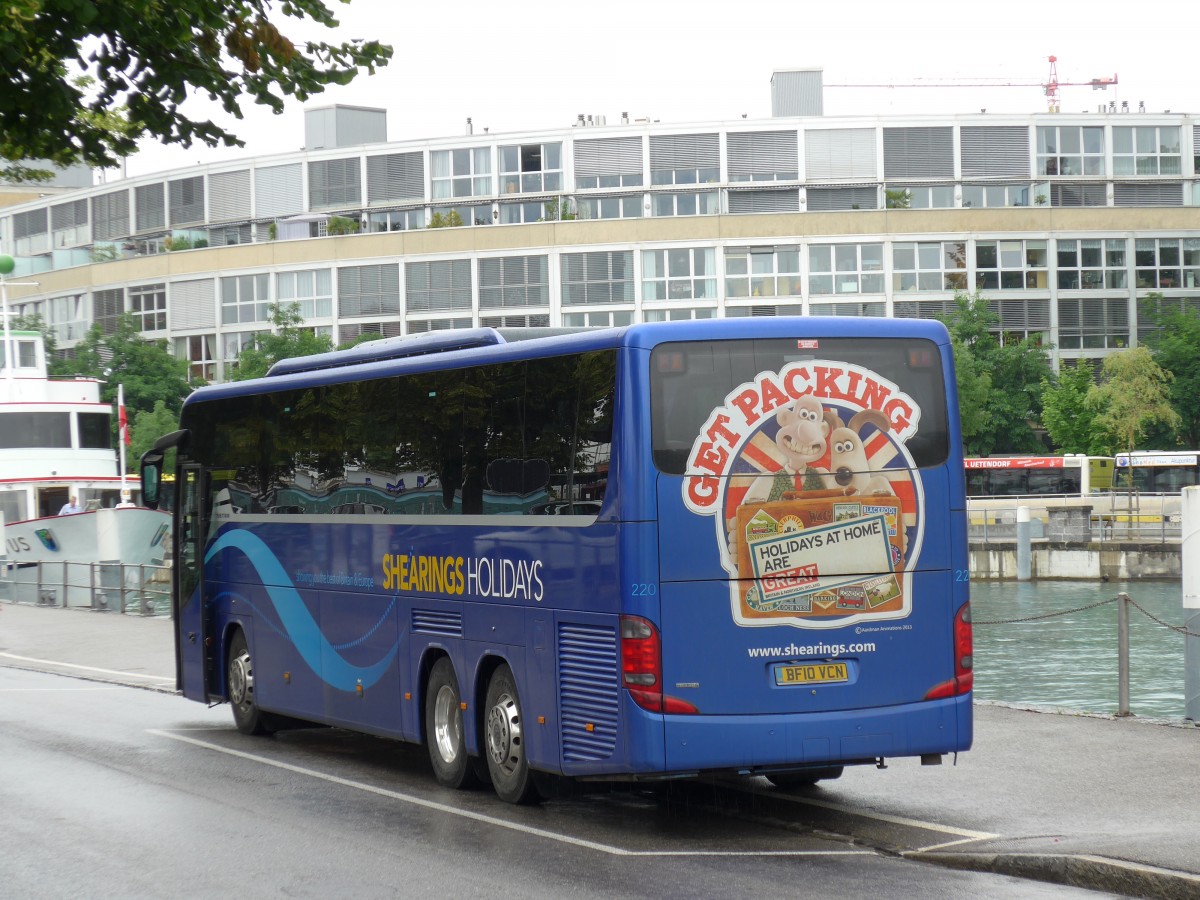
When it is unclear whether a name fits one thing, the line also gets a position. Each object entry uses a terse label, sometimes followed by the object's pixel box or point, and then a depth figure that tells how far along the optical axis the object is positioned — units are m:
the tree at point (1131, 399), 75.38
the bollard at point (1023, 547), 64.31
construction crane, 150.12
